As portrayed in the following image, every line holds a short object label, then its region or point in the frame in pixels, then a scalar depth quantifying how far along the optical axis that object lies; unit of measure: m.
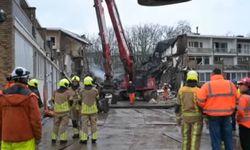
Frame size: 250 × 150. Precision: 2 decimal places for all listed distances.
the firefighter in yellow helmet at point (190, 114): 8.28
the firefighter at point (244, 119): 7.61
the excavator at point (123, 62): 25.97
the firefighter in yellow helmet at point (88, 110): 11.22
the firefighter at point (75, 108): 12.14
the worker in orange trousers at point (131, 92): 25.94
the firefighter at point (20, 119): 5.25
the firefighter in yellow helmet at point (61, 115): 11.44
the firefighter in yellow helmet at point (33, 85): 10.63
